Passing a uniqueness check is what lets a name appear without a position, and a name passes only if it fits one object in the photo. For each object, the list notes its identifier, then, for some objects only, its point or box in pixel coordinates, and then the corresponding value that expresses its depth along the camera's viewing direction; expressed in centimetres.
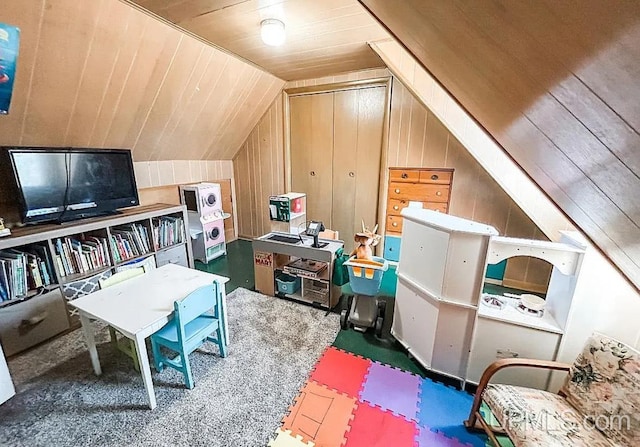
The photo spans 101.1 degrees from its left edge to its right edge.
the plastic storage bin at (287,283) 290
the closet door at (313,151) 388
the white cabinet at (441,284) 169
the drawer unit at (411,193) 334
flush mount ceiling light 214
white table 157
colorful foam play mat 154
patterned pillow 118
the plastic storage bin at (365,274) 220
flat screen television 220
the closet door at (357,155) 357
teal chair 169
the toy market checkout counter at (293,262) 271
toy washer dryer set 383
